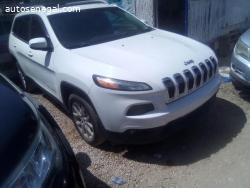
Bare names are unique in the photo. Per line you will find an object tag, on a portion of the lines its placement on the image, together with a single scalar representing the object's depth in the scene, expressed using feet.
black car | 3.42
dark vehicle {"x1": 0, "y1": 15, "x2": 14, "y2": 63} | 15.18
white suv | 7.00
